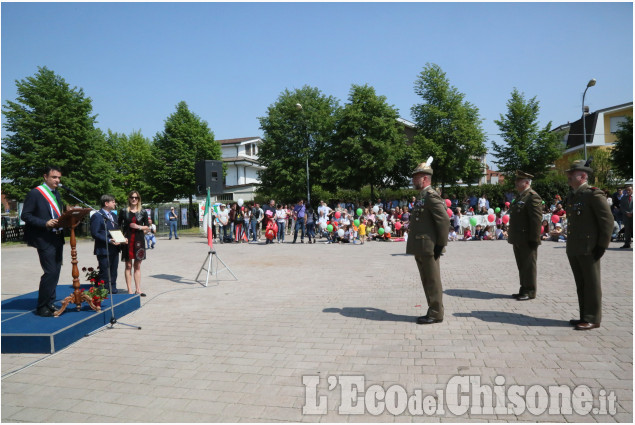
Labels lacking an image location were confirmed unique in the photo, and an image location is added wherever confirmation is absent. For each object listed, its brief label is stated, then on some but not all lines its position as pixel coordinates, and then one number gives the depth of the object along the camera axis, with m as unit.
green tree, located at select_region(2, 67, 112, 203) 27.44
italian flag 9.81
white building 53.39
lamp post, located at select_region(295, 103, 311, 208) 39.93
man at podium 5.72
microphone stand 6.19
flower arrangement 6.38
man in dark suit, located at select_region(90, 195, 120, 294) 7.72
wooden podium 5.66
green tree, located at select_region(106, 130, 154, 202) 53.72
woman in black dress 8.07
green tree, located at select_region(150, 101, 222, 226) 39.00
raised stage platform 5.18
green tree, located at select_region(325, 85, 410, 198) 33.38
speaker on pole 9.84
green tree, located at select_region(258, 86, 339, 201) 38.59
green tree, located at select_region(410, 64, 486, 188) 33.28
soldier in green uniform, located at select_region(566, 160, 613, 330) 5.36
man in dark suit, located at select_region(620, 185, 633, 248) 13.91
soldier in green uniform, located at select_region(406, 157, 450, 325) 5.83
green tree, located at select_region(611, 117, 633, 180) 32.00
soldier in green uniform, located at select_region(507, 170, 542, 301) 7.00
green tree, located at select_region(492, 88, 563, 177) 34.25
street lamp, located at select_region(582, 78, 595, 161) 26.73
